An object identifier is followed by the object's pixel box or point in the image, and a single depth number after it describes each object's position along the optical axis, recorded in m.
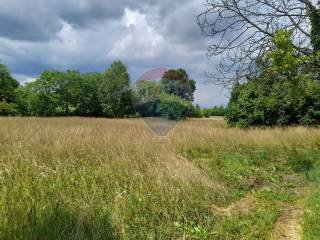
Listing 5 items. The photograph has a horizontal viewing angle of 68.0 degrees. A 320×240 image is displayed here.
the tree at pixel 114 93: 29.83
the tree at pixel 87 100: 40.76
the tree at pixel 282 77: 5.40
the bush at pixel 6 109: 27.88
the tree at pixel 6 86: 39.82
